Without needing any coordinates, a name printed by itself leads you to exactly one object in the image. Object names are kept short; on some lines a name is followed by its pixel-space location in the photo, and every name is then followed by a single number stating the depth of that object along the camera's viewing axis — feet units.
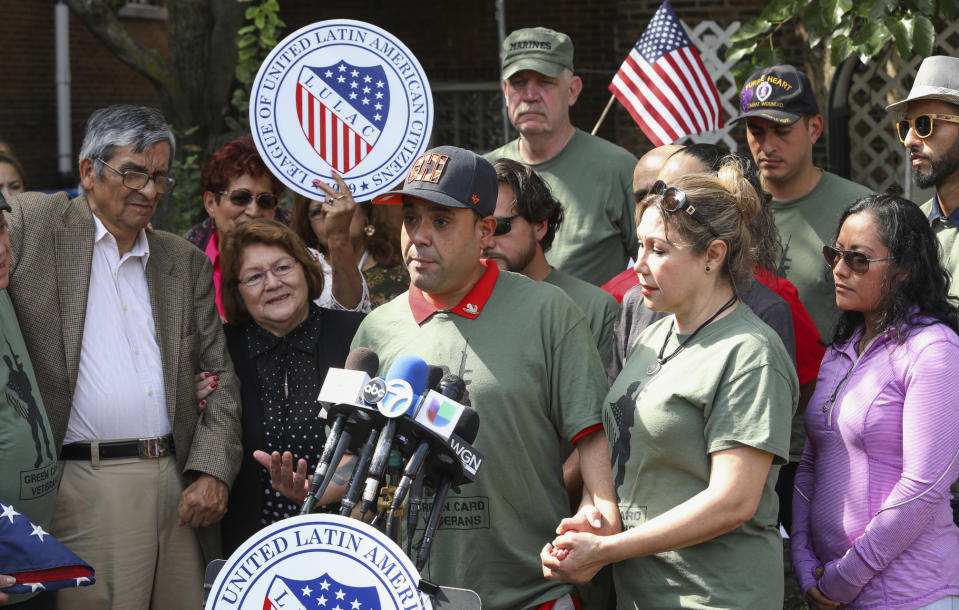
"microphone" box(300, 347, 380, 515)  7.51
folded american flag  10.37
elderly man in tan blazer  12.24
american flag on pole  20.36
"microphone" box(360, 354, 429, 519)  7.36
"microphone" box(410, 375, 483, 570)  7.80
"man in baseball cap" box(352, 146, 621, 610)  10.06
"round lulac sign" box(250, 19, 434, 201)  13.87
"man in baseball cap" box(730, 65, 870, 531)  14.06
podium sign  7.50
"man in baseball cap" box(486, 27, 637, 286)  15.94
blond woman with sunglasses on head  8.95
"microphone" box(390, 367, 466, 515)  7.41
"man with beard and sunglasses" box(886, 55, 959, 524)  13.12
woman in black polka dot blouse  12.98
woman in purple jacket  10.14
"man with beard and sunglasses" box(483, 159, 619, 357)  13.21
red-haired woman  15.49
